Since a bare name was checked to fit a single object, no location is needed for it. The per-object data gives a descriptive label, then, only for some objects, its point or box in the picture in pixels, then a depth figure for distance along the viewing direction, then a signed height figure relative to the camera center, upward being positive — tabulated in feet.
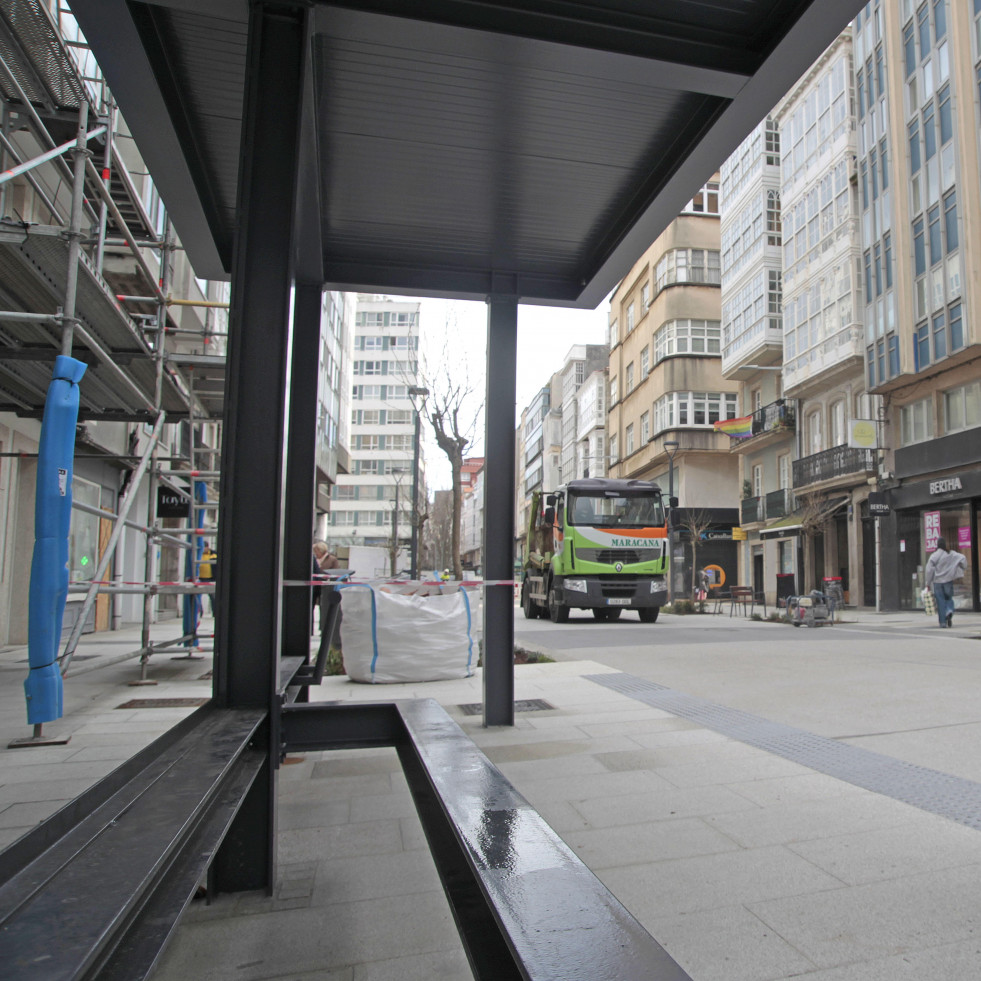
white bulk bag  27.76 -2.43
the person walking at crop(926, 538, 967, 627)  55.83 -0.35
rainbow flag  114.01 +19.92
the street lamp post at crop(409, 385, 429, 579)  72.28 +9.25
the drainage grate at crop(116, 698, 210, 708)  23.17 -4.05
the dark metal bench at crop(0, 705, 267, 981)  3.31 -1.63
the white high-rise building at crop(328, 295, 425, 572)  270.87 +46.84
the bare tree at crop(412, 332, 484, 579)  71.05 +13.54
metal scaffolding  20.58 +7.66
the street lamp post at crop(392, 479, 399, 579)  135.64 +4.10
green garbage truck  60.59 +1.53
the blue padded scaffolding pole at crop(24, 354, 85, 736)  16.60 +0.23
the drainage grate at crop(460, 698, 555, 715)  22.57 -4.00
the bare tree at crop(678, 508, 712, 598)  129.22 +8.11
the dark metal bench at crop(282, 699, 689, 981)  3.42 -1.69
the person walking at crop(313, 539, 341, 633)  44.27 +0.28
